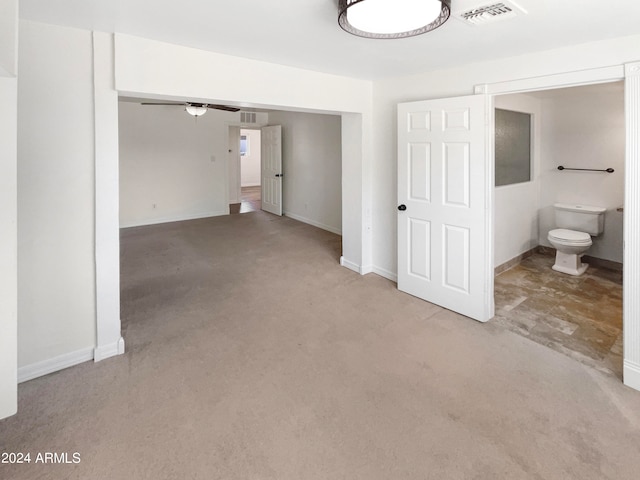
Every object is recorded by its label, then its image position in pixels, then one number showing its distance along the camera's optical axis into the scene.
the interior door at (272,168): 7.82
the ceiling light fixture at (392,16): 1.58
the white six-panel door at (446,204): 3.00
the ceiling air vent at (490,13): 1.89
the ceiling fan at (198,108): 5.78
